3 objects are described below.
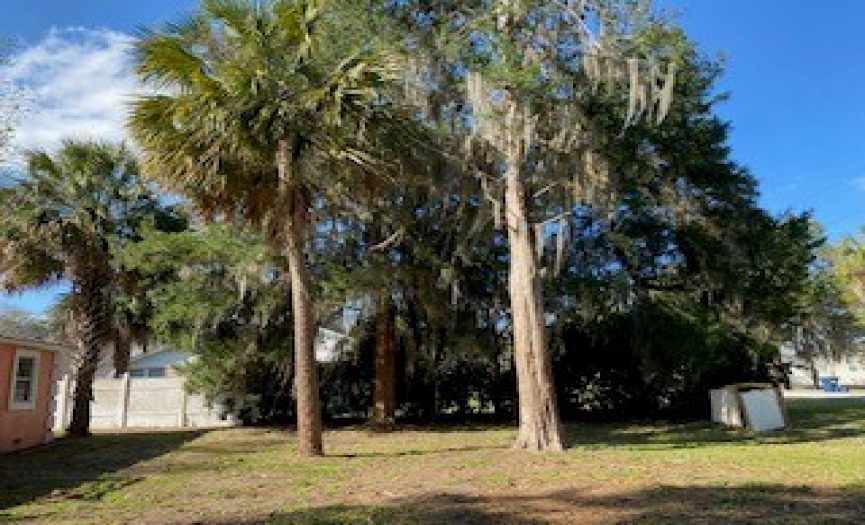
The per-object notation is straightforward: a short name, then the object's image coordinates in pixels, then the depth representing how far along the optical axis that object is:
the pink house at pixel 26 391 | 11.52
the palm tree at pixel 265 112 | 8.93
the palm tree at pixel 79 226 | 13.77
